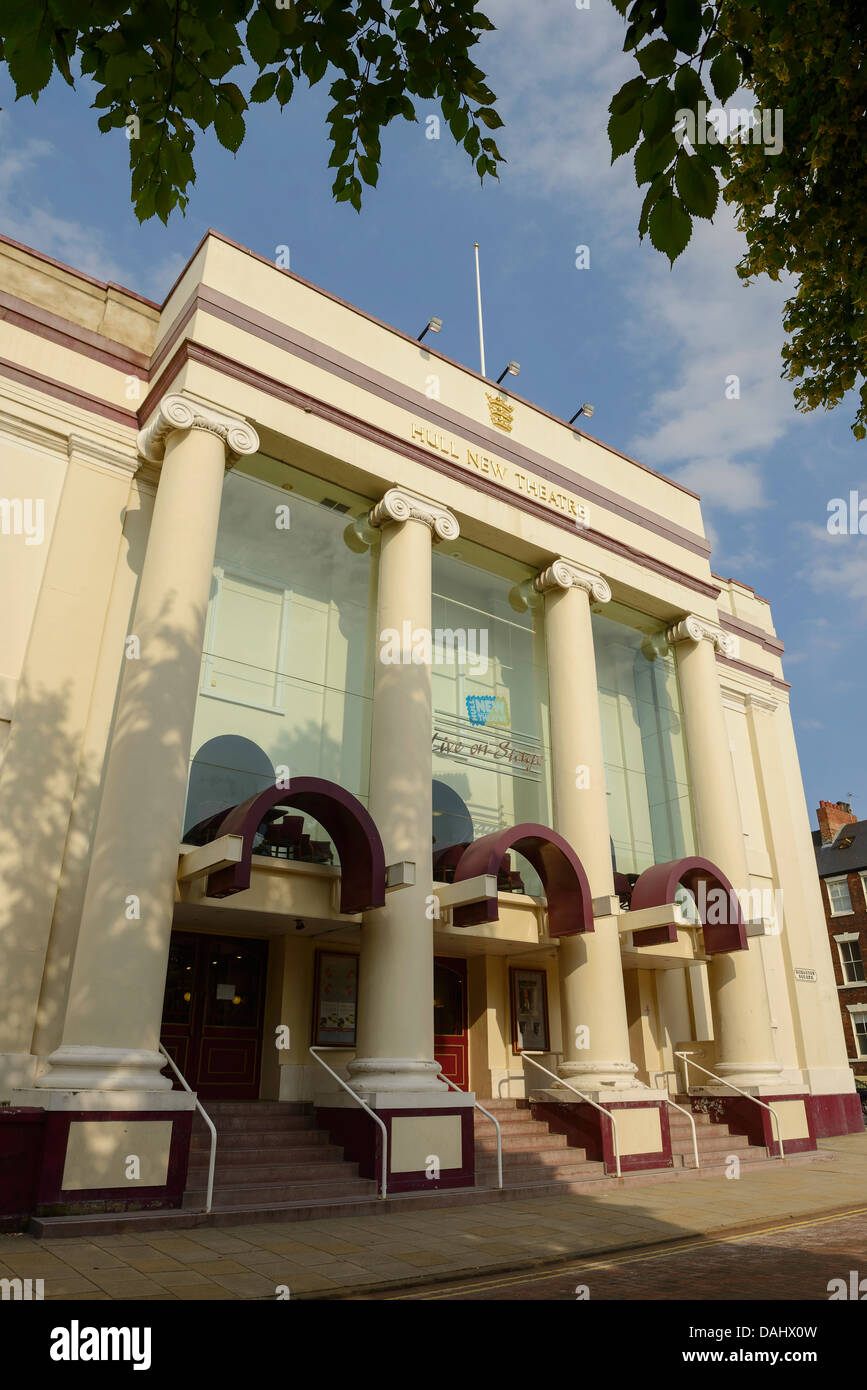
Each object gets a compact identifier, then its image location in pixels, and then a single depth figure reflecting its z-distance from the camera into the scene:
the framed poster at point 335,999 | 14.15
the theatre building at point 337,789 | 10.72
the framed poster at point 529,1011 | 16.48
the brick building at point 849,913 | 36.75
